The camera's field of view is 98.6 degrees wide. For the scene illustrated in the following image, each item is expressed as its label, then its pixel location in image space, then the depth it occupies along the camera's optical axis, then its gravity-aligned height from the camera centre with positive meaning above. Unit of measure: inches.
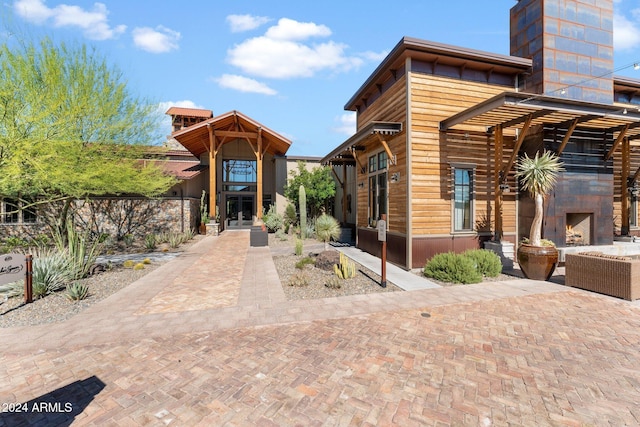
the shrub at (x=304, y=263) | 347.9 -73.2
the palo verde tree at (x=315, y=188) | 762.8 +52.9
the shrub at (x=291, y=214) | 813.9 -21.1
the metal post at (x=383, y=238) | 272.2 -30.5
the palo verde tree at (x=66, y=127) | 244.5 +89.2
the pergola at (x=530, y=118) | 289.0 +105.4
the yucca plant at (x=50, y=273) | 240.1 -62.0
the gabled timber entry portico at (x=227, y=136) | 764.6 +211.5
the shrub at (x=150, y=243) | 515.5 -67.3
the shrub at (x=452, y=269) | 287.4 -67.6
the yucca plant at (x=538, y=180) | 307.3 +29.7
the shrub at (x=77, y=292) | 233.0 -72.6
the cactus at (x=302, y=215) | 620.0 -18.8
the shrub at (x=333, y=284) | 268.4 -75.4
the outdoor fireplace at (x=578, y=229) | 375.6 -31.3
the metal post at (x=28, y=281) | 223.6 -60.6
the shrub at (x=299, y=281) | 278.5 -75.5
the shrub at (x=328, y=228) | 515.8 -40.5
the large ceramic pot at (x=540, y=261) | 294.8 -59.1
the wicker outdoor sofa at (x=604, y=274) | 234.4 -61.8
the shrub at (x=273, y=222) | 776.3 -42.5
